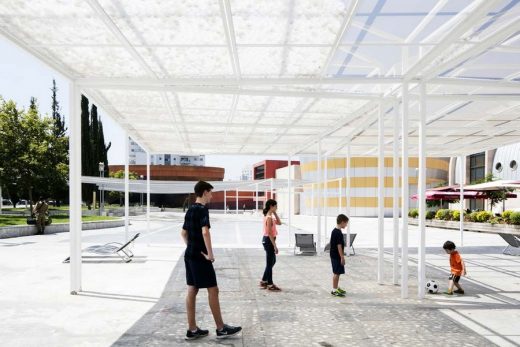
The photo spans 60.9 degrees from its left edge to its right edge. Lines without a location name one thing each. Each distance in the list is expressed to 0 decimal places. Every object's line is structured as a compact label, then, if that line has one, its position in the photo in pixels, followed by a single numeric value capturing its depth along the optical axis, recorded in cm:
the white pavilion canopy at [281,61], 518
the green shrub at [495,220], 2338
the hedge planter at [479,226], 2214
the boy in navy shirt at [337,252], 746
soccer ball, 799
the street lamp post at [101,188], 3469
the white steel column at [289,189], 1582
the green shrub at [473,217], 2506
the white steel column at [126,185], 1224
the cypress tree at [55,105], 5941
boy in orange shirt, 793
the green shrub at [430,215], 3086
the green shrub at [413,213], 3413
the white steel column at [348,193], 1319
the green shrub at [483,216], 2447
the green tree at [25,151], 2369
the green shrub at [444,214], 2846
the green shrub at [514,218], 2183
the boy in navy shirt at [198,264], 514
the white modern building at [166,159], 13150
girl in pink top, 811
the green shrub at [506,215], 2271
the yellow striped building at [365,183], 4788
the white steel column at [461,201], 1651
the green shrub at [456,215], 2690
